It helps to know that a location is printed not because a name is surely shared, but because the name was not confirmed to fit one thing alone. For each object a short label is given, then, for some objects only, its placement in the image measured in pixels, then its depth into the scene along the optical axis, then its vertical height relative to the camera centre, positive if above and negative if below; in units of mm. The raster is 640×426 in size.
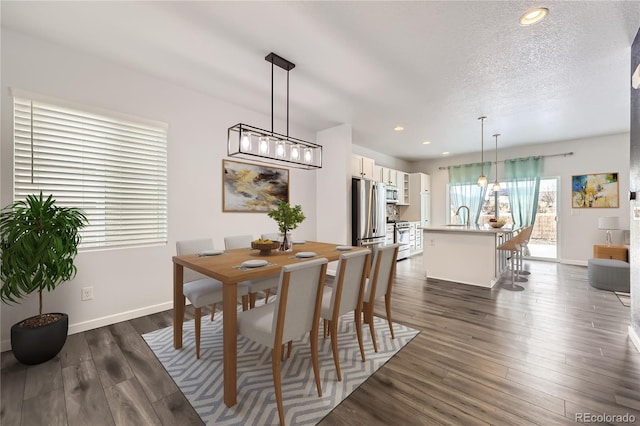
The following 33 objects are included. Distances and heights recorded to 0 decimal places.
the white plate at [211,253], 2322 -361
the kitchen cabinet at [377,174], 5762 +877
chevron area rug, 1548 -1173
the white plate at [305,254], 2261 -361
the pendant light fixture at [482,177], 4224 +634
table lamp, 4676 -172
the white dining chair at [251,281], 2602 -685
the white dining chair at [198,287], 2174 -670
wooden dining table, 1596 -406
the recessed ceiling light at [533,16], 1917 +1488
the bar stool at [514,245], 4012 -510
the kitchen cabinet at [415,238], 6758 -666
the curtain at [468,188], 6617 +640
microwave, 6234 +451
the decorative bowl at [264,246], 2334 -306
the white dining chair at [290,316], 1504 -664
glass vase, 2596 -293
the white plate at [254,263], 1840 -363
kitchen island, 3930 -672
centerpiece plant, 2473 -51
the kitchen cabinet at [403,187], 6828 +695
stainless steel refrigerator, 4758 +6
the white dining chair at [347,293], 1847 -616
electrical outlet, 2574 -802
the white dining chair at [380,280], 2221 -604
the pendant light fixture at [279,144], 2491 +715
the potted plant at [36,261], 1944 -375
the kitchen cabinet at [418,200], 7113 +363
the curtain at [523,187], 5918 +616
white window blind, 2336 +447
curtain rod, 5621 +1282
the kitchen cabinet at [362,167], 4918 +903
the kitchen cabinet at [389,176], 6136 +895
